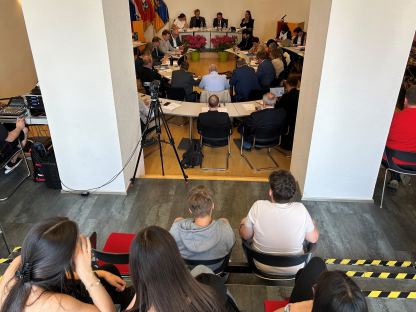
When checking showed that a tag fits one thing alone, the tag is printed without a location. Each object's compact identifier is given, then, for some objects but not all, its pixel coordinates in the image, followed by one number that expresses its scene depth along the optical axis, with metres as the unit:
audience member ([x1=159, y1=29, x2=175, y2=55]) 9.17
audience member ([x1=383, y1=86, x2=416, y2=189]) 3.56
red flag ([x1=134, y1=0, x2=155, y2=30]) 10.94
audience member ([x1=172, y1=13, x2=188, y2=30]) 12.71
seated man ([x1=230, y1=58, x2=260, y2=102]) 6.15
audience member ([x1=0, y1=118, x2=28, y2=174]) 3.93
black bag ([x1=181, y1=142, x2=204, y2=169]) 4.94
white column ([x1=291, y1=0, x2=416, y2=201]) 3.13
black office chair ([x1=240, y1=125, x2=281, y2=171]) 4.64
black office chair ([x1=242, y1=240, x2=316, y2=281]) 2.17
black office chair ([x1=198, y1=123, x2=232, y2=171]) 4.76
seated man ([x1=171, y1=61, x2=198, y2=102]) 6.36
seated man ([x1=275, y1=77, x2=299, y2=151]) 5.00
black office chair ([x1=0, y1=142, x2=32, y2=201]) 4.01
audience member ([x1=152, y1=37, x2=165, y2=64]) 8.66
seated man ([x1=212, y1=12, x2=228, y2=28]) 12.66
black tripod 3.99
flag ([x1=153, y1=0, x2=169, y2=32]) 12.22
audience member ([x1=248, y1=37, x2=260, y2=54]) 8.88
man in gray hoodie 2.20
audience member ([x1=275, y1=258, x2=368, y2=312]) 1.29
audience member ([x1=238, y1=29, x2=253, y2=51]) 11.07
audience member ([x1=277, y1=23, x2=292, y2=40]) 10.90
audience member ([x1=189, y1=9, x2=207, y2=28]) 12.66
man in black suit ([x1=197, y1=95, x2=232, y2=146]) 4.68
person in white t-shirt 2.33
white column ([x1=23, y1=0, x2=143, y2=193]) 3.25
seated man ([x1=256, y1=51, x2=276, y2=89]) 6.67
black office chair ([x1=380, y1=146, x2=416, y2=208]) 3.60
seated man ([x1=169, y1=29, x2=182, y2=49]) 9.66
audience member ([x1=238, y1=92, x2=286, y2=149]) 4.61
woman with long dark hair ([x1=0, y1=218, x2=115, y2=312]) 1.51
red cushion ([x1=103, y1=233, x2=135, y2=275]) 2.55
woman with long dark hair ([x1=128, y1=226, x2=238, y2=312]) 1.40
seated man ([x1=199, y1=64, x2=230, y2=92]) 6.12
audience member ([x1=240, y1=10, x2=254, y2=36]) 12.41
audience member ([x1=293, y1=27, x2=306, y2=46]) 9.68
